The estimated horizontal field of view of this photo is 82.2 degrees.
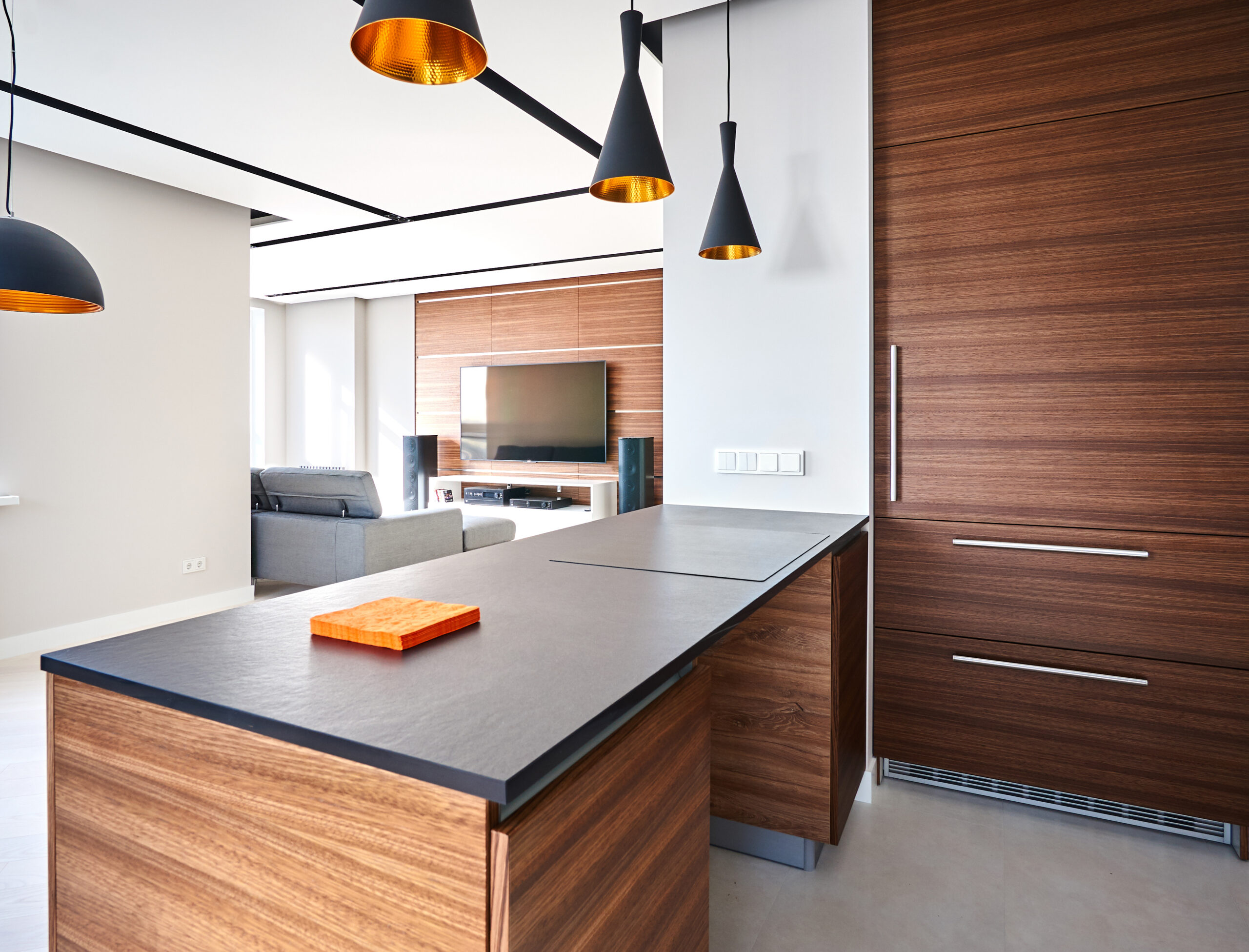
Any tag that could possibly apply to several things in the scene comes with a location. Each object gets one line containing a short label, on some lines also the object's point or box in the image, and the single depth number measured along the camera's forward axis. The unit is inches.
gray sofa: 167.9
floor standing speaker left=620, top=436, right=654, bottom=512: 240.1
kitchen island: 24.3
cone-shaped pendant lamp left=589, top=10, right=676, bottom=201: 59.8
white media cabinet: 250.5
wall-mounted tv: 272.2
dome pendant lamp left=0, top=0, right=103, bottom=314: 77.4
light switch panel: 87.2
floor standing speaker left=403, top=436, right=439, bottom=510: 291.0
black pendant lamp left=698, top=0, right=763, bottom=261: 76.1
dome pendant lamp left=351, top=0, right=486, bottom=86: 43.9
